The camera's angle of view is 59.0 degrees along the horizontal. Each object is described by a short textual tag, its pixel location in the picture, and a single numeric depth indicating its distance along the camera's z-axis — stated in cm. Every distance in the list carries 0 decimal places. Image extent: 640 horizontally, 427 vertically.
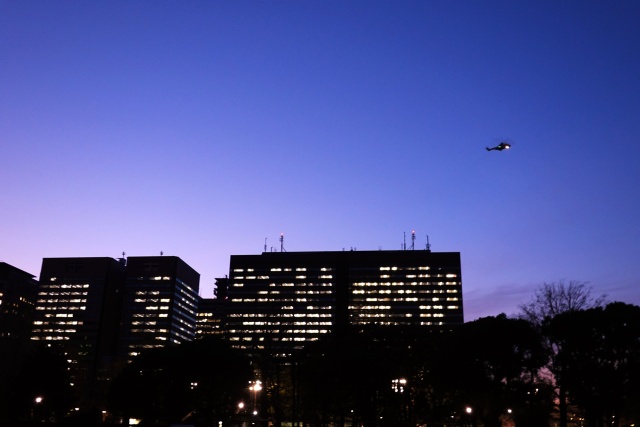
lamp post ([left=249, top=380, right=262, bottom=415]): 6989
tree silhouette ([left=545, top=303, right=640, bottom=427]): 4416
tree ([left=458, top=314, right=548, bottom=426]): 5112
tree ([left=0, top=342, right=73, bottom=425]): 7138
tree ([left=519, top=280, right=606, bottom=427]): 4762
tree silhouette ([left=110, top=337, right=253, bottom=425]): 6938
